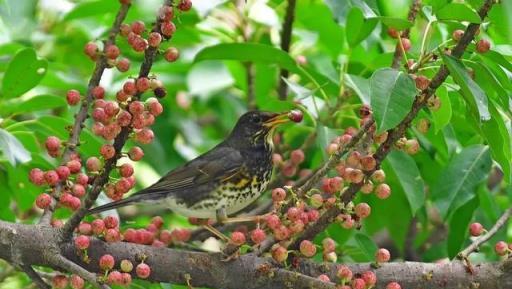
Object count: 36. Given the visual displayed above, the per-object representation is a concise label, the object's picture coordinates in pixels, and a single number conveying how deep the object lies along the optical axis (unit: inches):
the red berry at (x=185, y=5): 250.8
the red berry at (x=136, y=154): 263.4
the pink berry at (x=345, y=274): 270.4
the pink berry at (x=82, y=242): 275.0
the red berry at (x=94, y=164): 267.9
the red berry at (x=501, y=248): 287.0
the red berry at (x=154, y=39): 245.6
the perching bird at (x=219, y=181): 373.1
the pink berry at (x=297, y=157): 378.0
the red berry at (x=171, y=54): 263.1
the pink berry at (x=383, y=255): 289.3
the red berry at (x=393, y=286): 279.7
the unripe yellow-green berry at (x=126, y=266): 276.2
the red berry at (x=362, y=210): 269.4
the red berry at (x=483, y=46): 262.7
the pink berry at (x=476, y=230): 303.4
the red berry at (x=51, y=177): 274.2
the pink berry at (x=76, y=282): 270.5
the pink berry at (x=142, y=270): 278.1
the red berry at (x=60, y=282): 287.3
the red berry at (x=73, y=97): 277.9
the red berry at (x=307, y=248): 277.1
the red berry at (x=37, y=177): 277.7
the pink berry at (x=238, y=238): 285.3
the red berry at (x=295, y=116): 333.4
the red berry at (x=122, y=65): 272.2
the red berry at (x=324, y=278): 272.1
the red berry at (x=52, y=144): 278.8
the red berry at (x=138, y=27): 259.9
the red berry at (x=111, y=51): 264.1
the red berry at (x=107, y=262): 271.8
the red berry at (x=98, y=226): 281.6
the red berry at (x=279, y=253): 279.3
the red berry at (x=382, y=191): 279.3
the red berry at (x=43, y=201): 277.6
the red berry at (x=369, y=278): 274.7
